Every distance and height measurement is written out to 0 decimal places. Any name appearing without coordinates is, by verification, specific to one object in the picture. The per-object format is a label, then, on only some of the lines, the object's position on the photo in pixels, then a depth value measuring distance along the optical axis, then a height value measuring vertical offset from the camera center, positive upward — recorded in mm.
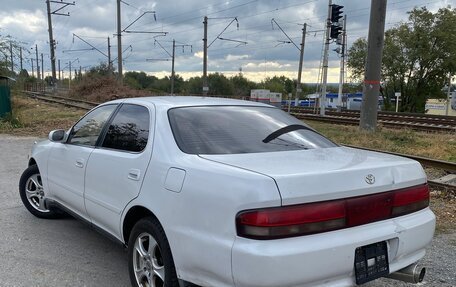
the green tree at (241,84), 101594 -185
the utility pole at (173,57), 49681 +2667
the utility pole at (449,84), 44678 +589
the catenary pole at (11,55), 22294 +1019
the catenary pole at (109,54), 48241 +2790
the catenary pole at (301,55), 37456 +2573
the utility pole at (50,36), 41781 +3760
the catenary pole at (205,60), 36781 +1817
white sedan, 2512 -726
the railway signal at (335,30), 21875 +2704
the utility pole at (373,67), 14523 +679
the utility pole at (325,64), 24375 +1252
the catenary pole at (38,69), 87000 +1411
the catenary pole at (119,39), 32438 +2846
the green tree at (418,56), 43562 +3246
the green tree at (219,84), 96856 -382
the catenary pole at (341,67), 32375 +1430
